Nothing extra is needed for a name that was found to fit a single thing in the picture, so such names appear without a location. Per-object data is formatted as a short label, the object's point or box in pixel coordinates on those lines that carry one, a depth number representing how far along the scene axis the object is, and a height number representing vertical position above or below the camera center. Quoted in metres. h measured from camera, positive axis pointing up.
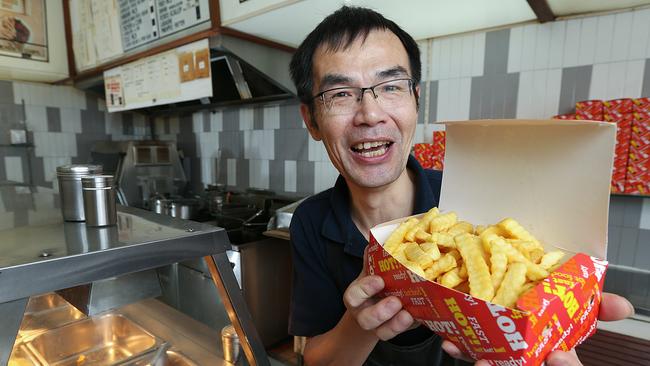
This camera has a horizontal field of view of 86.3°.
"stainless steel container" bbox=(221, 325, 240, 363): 1.14 -0.67
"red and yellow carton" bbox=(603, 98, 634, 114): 1.64 +0.19
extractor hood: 2.64 +0.60
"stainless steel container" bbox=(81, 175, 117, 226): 1.00 -0.17
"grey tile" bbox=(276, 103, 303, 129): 3.26 +0.26
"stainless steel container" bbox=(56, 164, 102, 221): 1.07 -0.14
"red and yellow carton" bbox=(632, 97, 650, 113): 1.60 +0.18
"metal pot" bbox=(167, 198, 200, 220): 3.36 -0.63
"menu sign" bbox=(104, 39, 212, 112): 2.76 +0.59
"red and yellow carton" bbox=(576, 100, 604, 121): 1.71 +0.17
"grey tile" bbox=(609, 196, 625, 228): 1.88 -0.35
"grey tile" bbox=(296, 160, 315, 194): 3.20 -0.30
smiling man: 1.03 -0.08
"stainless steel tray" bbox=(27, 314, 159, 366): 1.26 -0.77
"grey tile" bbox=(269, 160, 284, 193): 3.46 -0.32
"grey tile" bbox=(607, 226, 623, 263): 1.90 -0.54
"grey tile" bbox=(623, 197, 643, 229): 1.83 -0.36
